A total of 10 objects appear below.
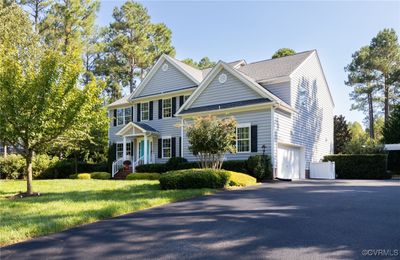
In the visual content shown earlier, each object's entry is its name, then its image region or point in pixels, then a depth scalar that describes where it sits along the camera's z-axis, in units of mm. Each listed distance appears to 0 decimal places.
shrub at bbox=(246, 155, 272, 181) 16703
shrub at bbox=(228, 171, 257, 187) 13977
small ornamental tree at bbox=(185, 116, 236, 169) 14930
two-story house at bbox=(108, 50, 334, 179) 18453
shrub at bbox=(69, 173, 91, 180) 23597
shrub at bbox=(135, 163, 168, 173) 21000
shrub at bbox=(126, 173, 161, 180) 19572
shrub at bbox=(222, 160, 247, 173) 17547
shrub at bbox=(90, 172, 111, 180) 23450
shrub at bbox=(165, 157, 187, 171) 20516
